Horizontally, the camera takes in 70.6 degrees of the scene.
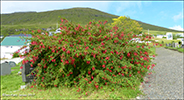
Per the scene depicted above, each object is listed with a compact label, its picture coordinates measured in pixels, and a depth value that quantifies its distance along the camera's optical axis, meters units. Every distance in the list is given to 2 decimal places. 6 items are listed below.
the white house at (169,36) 52.31
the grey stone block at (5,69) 9.81
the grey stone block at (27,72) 5.82
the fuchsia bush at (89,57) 4.87
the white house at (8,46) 29.28
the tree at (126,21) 38.74
